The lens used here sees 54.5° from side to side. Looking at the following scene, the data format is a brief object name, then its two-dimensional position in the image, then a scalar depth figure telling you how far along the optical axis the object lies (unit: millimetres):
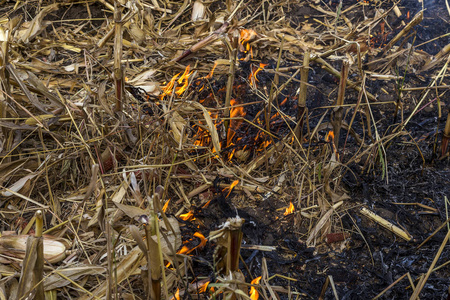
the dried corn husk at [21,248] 1646
